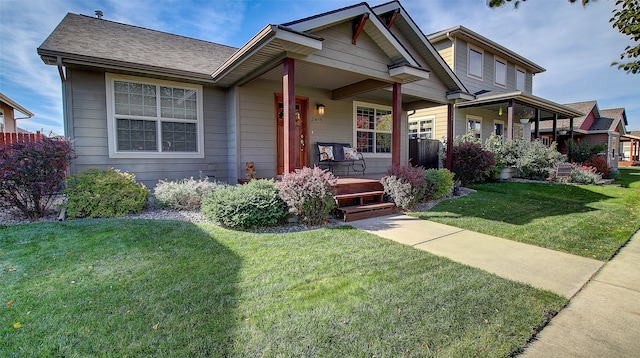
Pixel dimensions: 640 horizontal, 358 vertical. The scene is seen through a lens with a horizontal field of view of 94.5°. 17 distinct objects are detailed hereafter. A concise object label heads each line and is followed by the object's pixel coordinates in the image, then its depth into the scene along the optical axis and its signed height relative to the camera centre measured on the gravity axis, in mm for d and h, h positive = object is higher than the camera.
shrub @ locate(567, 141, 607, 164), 14694 +750
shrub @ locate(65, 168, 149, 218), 4859 -439
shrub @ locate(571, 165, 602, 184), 10250 -361
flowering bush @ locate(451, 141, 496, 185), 9523 +146
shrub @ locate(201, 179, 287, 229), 4336 -580
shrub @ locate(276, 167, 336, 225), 4609 -409
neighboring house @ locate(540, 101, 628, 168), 20391 +2729
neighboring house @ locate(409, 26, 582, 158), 11898 +3414
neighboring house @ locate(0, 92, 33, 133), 13210 +2804
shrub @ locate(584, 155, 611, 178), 12109 -8
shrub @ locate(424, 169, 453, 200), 6871 -389
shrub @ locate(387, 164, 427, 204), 6152 -207
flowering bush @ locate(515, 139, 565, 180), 10656 +230
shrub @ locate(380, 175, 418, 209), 5969 -503
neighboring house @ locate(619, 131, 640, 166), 27181 +1659
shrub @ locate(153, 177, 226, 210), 5570 -502
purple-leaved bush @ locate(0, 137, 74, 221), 4430 -47
